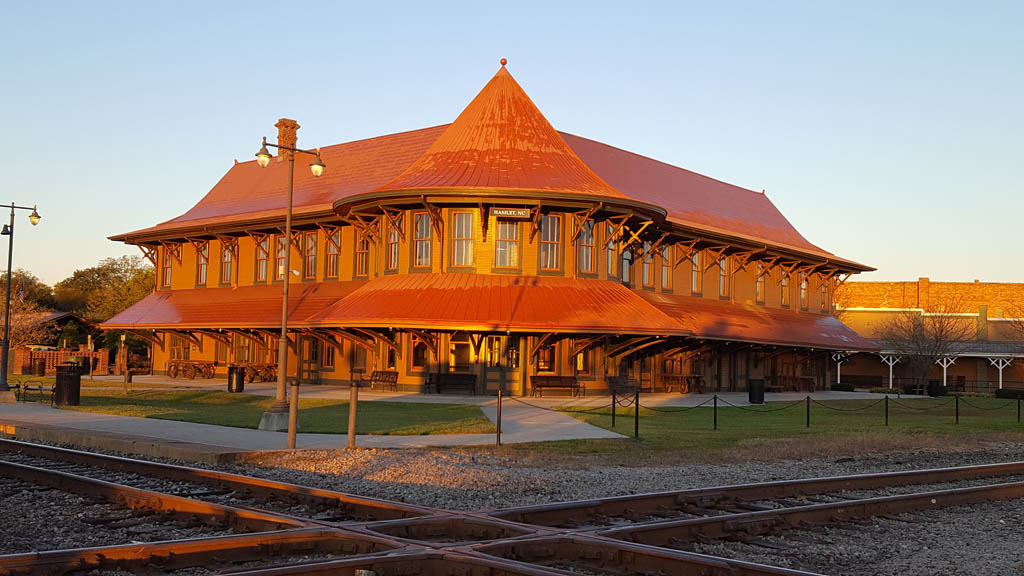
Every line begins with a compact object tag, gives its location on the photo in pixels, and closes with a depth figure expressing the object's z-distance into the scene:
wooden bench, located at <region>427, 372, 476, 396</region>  33.97
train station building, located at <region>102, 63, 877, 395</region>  33.72
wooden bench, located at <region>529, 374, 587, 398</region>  33.94
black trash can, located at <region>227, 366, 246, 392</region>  33.00
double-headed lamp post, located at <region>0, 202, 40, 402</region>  28.92
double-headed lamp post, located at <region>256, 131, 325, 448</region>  19.42
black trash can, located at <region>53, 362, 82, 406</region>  26.75
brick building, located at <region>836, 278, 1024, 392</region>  67.38
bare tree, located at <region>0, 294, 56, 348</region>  61.64
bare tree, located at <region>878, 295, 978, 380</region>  61.22
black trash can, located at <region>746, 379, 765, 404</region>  34.66
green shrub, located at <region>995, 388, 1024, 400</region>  48.42
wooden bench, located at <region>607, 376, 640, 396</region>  35.84
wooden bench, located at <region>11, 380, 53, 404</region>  30.58
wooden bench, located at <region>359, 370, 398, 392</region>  35.50
